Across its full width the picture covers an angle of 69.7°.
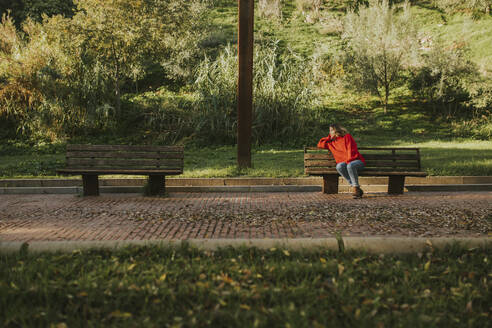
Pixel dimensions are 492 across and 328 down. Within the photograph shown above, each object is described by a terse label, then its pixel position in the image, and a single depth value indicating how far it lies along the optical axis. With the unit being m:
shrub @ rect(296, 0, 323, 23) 31.55
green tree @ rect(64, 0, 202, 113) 14.63
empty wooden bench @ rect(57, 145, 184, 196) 7.17
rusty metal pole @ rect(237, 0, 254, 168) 8.87
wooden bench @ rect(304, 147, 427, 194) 7.20
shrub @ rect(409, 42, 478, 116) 17.92
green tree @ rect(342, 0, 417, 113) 18.58
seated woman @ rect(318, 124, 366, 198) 6.87
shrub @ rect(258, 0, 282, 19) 31.19
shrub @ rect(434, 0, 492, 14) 27.02
